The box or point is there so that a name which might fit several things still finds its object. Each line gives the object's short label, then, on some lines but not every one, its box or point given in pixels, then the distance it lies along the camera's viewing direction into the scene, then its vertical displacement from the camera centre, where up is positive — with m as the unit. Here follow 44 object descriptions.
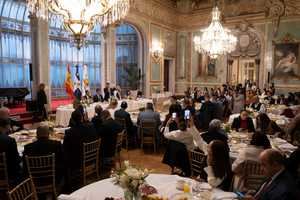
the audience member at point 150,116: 6.72 -0.87
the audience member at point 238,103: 10.24 -0.81
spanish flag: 10.57 -0.08
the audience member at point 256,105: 8.25 -0.76
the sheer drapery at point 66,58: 15.23 +1.48
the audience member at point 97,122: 5.20 -0.79
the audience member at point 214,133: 4.44 -0.87
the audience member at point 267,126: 5.55 -0.93
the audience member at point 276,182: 2.18 -0.86
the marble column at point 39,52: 9.74 +1.10
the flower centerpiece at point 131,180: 1.98 -0.73
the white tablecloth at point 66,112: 8.35 -0.97
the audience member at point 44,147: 3.62 -0.89
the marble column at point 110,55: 12.86 +1.32
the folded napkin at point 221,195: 2.54 -1.11
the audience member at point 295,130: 4.97 -0.91
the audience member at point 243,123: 5.87 -0.93
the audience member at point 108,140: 4.99 -1.09
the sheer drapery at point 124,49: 16.75 +2.09
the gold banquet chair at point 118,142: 5.04 -1.15
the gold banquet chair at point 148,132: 6.65 -1.27
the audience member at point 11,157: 3.59 -1.03
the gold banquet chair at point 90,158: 4.22 -1.24
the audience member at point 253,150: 3.43 -0.89
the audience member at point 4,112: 5.07 -0.59
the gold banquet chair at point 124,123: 6.79 -1.06
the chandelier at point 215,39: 10.30 +1.66
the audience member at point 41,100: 9.20 -0.62
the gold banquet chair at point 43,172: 3.54 -1.20
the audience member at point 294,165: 2.35 -0.74
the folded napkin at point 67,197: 2.24 -0.99
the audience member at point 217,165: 2.92 -0.92
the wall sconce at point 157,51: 14.98 +1.79
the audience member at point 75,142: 4.23 -0.95
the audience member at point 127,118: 6.91 -0.94
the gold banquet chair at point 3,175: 3.47 -1.26
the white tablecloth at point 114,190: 2.53 -1.08
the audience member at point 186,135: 4.50 -0.91
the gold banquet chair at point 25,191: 2.49 -1.07
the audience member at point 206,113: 8.91 -1.04
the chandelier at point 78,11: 4.47 +1.22
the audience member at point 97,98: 10.50 -0.63
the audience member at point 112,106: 8.24 -0.75
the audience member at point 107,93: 10.88 -0.46
